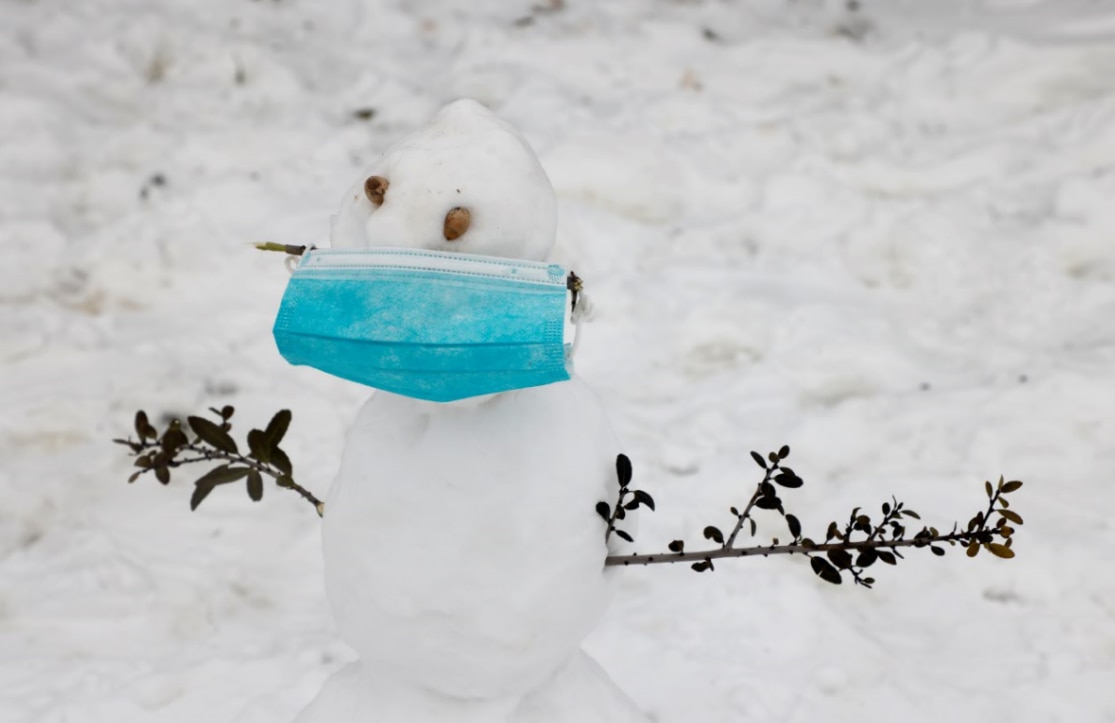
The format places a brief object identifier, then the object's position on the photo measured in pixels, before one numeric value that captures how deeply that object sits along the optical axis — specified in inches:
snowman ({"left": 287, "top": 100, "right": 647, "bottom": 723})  44.9
